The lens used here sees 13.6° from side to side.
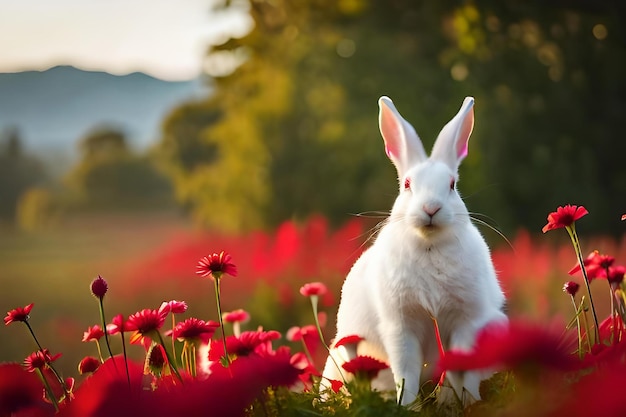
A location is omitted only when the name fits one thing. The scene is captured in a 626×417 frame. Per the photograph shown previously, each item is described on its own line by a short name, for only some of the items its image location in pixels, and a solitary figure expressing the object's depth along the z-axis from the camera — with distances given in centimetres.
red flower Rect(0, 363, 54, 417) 272
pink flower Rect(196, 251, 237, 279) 287
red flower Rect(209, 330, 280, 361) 287
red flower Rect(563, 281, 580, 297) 297
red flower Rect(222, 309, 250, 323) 309
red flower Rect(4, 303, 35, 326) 287
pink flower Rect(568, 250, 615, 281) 298
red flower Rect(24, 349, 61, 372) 288
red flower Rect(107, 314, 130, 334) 291
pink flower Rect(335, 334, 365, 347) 296
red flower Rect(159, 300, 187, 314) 288
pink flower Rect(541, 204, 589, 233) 291
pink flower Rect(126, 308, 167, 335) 282
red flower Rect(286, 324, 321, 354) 311
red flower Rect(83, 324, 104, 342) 295
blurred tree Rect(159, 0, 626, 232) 696
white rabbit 296
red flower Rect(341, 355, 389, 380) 273
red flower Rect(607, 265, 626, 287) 298
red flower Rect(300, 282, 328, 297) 310
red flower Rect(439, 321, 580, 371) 259
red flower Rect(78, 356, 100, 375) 293
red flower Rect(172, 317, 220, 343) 285
